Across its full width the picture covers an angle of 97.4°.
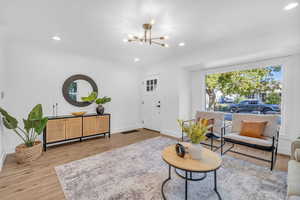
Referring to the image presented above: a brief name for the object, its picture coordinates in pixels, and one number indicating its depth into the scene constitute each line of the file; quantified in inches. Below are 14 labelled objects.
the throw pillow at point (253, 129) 103.6
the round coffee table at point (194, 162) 59.4
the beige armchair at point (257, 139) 92.4
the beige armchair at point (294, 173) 46.3
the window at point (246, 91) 122.9
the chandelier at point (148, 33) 90.4
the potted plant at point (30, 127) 95.7
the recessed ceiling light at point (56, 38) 110.9
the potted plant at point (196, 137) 67.2
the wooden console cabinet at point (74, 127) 122.6
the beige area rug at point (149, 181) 66.8
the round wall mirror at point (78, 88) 145.7
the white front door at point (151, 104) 194.5
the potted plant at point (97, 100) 149.2
